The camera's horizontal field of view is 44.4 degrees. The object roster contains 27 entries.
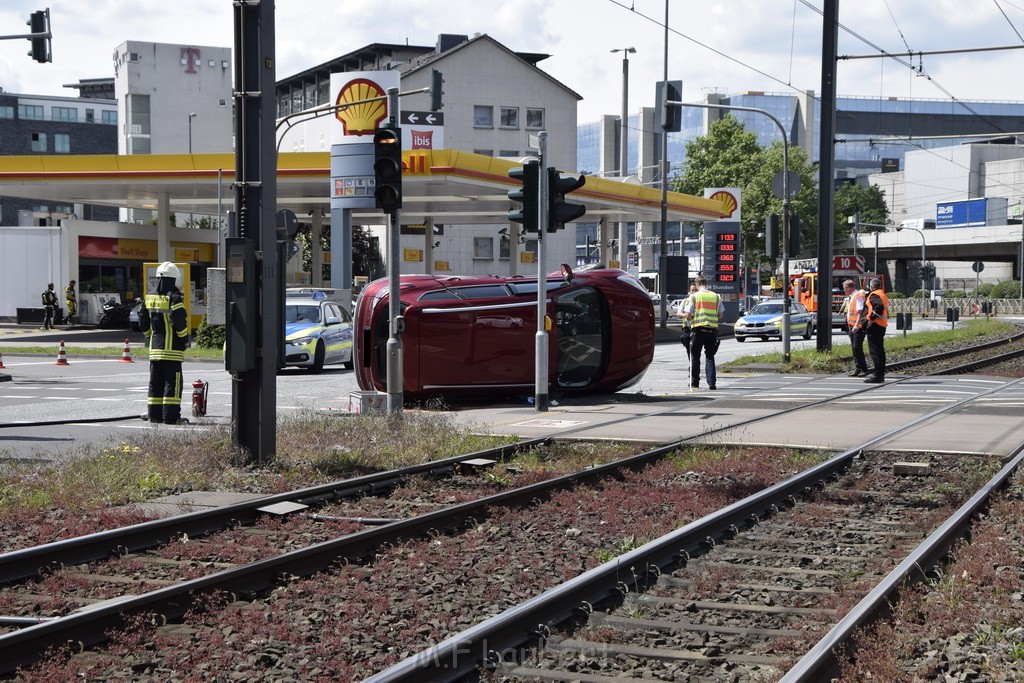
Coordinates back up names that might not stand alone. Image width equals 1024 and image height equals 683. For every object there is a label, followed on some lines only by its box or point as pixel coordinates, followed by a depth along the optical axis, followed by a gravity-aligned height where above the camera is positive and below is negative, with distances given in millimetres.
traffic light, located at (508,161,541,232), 17188 +1420
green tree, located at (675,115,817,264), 96750 +10196
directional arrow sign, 64125 +9301
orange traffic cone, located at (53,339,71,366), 28781 -1419
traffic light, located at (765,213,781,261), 27281 +1414
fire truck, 63244 +700
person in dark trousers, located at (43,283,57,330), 46062 -285
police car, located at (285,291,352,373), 27109 -776
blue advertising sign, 107562 +7733
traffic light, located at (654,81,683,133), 29297 +4562
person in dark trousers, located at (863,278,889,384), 21781 -323
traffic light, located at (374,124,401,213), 14836 +1568
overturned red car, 17562 -494
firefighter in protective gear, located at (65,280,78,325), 47250 -175
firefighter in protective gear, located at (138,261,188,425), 15000 -504
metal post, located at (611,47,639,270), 56469 +7499
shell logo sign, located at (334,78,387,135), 41281 +6293
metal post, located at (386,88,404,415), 15172 -340
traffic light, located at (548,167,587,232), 17103 +1321
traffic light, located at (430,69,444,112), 28031 +4733
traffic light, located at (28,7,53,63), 25047 +5168
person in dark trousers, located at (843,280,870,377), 22719 -462
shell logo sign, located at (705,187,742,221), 58406 +4729
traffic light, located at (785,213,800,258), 26312 +1320
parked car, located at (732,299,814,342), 45109 -827
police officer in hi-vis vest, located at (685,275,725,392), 20750 -400
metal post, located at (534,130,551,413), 17031 -255
